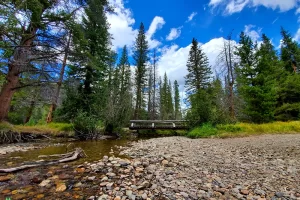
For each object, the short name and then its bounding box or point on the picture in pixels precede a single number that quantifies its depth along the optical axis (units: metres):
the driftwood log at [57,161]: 3.06
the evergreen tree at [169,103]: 31.88
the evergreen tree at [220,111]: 10.73
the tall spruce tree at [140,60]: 22.39
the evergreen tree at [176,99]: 37.29
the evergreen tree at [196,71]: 20.34
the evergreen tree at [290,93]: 14.20
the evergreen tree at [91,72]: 9.21
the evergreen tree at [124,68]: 24.96
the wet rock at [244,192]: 2.26
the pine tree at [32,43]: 5.89
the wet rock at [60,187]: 2.45
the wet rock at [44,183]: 2.59
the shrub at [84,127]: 9.12
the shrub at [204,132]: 9.48
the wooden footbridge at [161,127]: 13.12
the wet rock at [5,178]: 2.69
